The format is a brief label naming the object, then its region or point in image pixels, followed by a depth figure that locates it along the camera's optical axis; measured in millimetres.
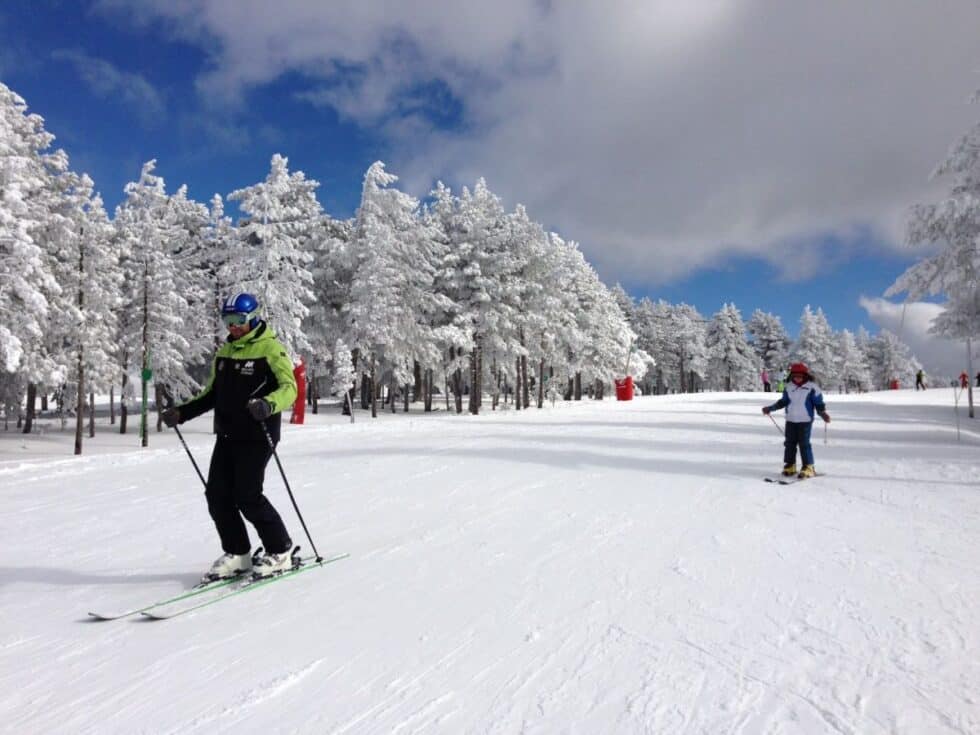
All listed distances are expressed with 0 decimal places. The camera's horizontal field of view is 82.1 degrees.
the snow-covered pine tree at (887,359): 97000
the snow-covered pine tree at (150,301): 25656
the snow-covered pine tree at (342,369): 29406
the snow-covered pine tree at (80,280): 20797
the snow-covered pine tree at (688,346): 73438
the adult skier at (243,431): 4418
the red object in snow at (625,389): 38831
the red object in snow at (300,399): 23547
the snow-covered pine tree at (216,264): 26906
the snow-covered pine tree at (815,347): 73375
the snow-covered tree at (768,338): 81062
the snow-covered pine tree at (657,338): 73812
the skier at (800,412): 9016
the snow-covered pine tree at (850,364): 84250
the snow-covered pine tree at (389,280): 29844
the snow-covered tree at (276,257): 25844
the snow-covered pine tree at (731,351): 75062
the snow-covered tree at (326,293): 32188
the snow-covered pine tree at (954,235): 15969
